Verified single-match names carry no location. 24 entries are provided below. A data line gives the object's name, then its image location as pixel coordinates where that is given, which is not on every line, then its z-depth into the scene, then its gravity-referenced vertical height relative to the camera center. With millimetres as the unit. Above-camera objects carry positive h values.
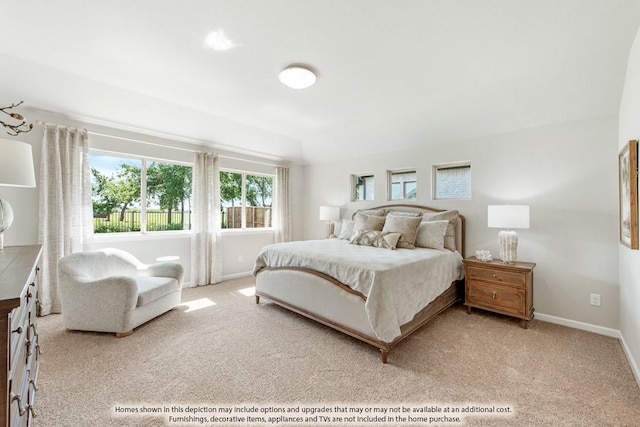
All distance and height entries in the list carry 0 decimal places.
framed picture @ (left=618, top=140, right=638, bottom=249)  1974 +145
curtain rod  3454 +1086
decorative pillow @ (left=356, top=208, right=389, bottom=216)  4492 +39
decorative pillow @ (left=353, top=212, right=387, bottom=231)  4098 -121
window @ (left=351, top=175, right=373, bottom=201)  5102 +530
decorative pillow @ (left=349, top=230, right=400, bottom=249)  3518 -334
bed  2281 -613
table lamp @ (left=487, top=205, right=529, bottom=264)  2891 -100
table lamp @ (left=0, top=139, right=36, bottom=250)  1767 +335
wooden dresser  833 -482
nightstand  2863 -836
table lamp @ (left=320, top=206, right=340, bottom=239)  5109 +30
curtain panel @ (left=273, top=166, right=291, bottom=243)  5645 +172
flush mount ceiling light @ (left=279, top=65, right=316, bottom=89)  2594 +1384
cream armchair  2574 -808
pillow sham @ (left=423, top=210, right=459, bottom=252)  3668 -144
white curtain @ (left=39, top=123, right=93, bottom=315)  3104 +195
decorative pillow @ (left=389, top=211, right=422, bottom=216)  4165 +14
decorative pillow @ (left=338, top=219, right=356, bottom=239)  4461 -247
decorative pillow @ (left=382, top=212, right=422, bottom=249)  3568 -181
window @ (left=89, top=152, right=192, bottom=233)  3721 +333
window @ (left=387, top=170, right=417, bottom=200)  4469 +508
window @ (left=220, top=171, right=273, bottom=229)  5082 +318
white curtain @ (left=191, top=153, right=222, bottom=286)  4387 -102
